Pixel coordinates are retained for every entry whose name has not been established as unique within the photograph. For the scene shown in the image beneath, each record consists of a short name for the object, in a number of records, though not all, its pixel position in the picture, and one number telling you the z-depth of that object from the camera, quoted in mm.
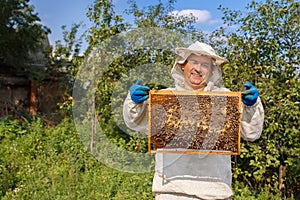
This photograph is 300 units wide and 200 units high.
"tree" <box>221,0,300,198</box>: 3932
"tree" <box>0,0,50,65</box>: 8789
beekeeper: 1821
